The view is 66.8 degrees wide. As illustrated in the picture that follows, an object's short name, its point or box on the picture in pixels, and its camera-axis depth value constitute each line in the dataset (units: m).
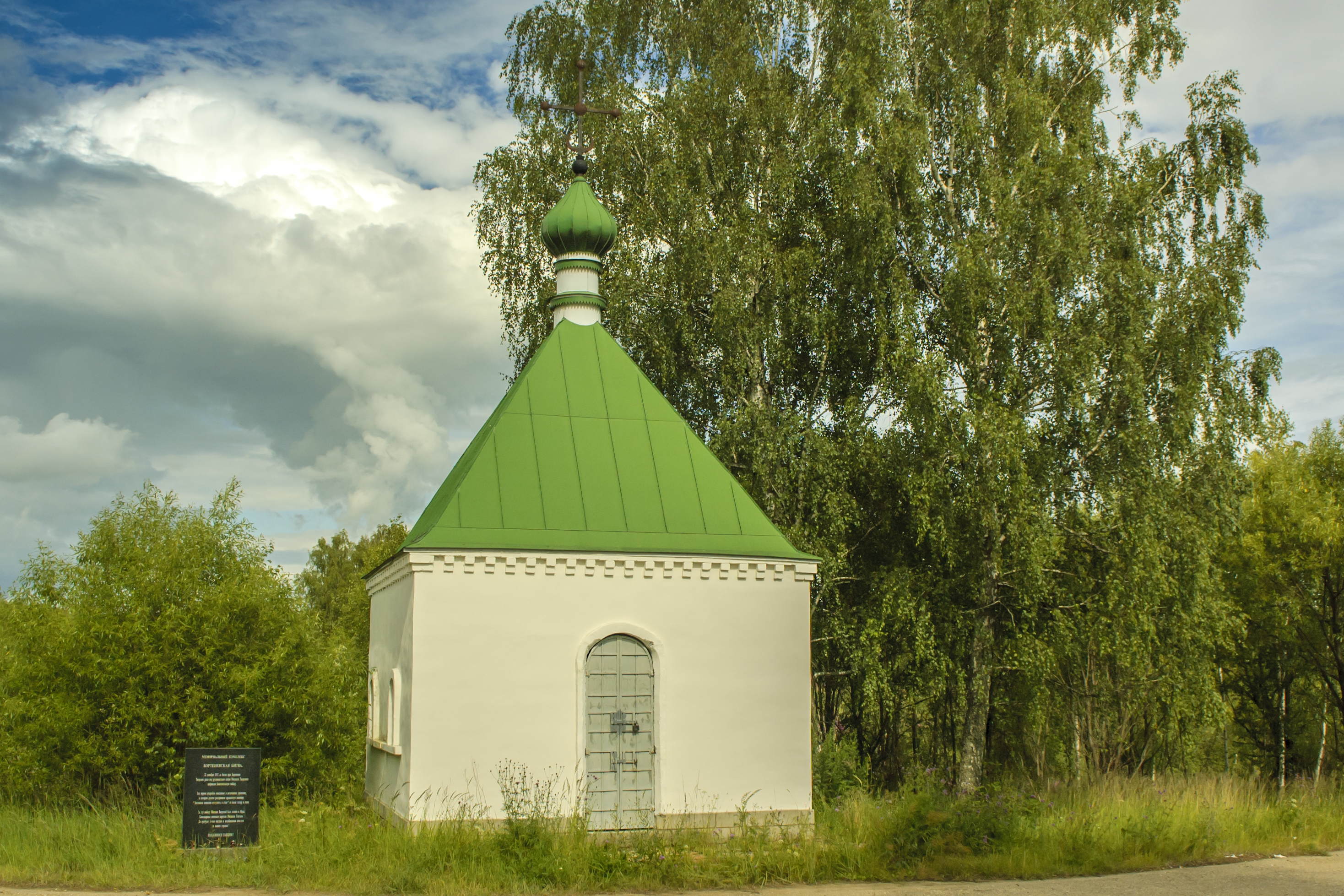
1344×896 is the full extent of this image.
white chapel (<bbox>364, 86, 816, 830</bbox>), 9.95
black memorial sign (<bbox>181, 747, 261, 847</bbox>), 8.73
